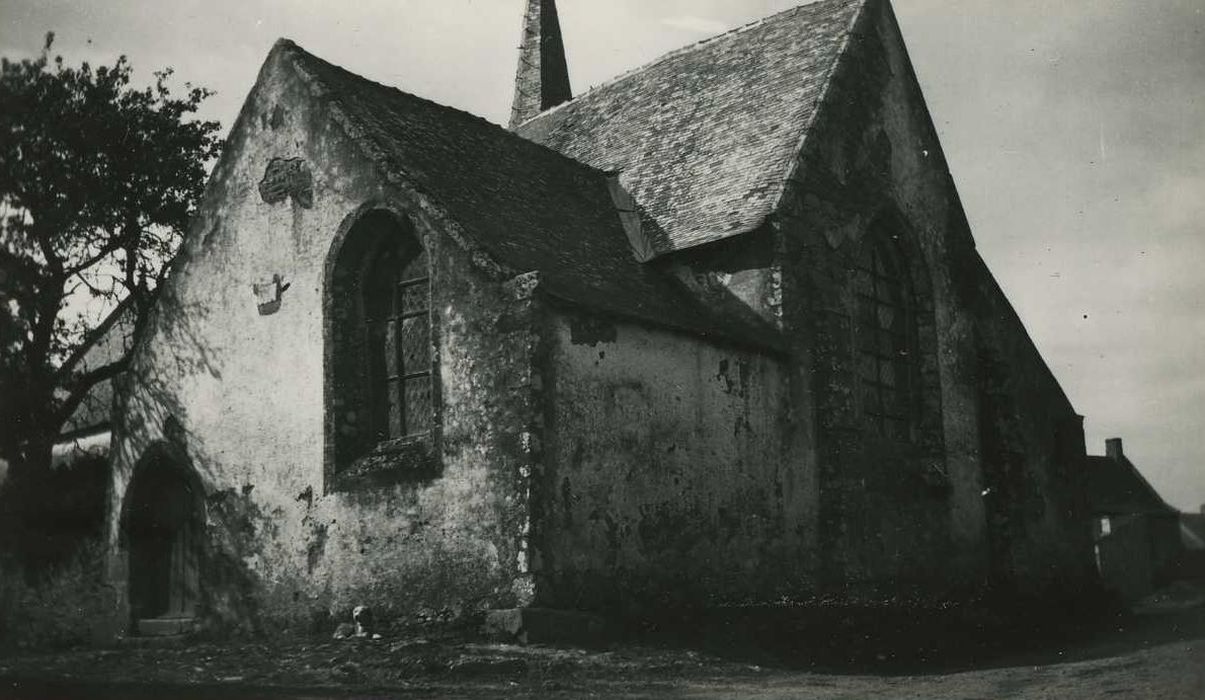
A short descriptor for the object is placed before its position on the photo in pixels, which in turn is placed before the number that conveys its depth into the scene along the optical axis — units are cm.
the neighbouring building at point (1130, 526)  4119
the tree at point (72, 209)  1739
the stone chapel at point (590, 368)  1358
